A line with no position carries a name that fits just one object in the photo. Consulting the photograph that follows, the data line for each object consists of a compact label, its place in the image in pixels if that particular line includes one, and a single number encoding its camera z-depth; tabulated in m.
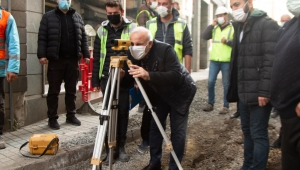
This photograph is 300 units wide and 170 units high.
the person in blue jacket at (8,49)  4.14
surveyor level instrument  2.65
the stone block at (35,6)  5.15
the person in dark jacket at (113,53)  4.00
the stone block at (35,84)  5.25
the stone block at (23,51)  4.93
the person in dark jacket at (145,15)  5.75
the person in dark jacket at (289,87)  2.14
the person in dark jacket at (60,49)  4.77
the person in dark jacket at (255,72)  3.04
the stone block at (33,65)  5.19
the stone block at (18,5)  4.77
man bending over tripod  3.14
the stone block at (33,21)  5.16
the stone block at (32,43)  5.15
